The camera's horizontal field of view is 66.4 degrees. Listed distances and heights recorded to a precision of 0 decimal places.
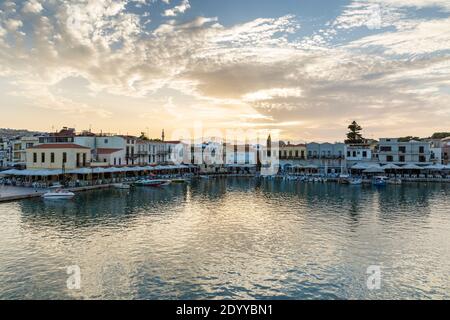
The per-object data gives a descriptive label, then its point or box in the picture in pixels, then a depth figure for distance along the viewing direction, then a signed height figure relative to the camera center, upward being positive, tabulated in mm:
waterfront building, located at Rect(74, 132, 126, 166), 56375 +2329
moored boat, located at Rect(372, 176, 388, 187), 57838 -3447
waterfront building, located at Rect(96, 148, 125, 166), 56219 +669
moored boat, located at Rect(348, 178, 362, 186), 58462 -3604
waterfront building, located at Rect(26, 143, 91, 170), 47875 +548
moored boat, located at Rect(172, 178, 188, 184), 59000 -3497
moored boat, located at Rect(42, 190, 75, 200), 35844 -3690
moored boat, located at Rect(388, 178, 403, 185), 58344 -3434
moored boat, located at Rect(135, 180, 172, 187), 52312 -3503
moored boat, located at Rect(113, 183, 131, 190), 47844 -3617
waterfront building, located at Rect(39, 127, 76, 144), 56469 +3598
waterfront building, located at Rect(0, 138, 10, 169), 73562 +1476
